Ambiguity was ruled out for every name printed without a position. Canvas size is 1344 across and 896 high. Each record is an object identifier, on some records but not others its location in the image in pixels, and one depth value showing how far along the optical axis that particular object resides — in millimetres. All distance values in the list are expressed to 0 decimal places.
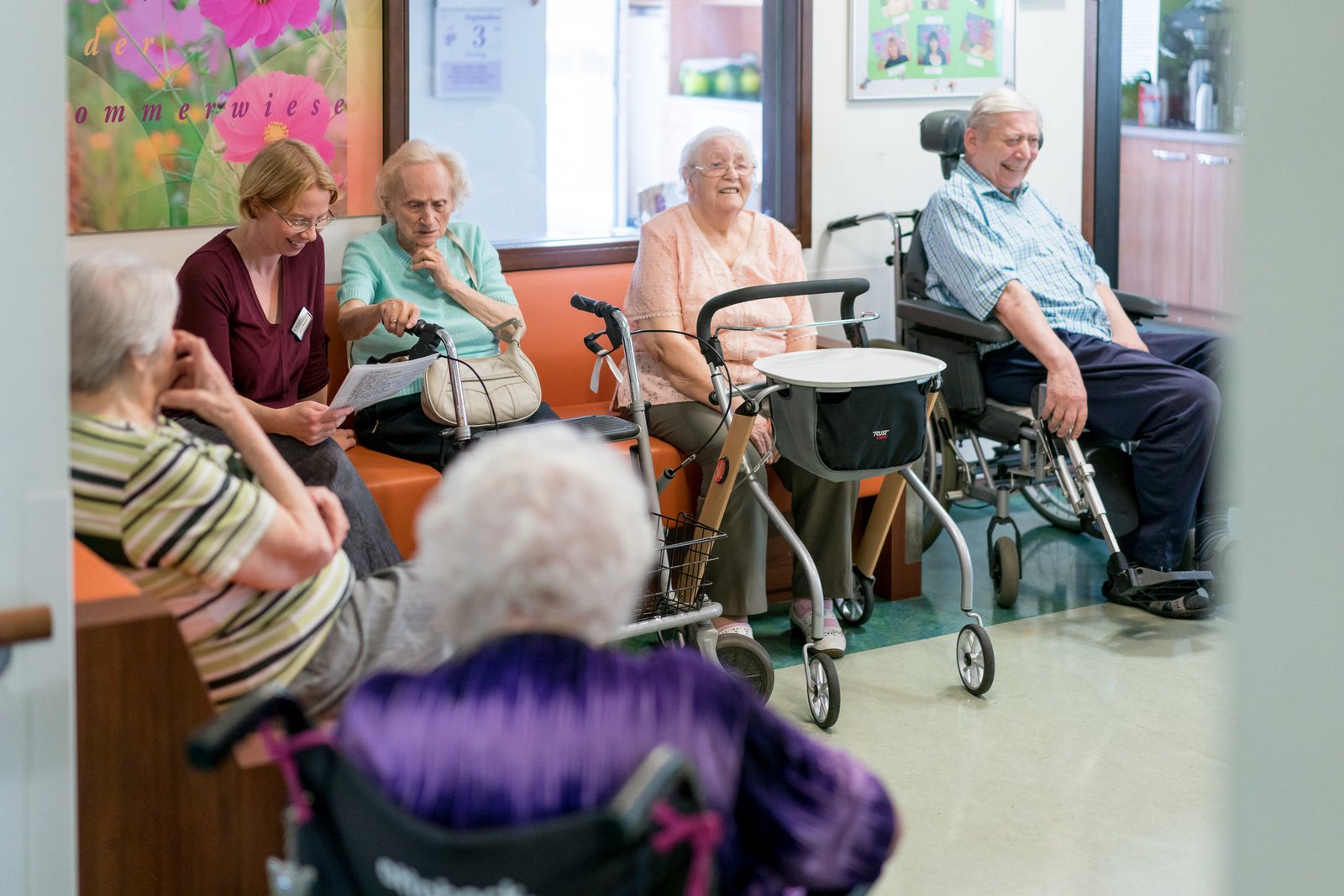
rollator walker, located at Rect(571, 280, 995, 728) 3342
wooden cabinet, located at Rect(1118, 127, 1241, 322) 6922
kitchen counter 6898
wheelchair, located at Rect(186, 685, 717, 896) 1239
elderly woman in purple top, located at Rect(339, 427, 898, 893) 1288
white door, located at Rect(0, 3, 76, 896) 1702
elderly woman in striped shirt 1929
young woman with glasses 3121
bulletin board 4992
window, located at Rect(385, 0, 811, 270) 4316
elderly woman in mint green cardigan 3730
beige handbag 3541
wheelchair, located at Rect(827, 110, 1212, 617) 4047
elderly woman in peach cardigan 3721
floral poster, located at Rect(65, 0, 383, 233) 3754
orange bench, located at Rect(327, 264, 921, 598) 4250
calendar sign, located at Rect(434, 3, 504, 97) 4273
